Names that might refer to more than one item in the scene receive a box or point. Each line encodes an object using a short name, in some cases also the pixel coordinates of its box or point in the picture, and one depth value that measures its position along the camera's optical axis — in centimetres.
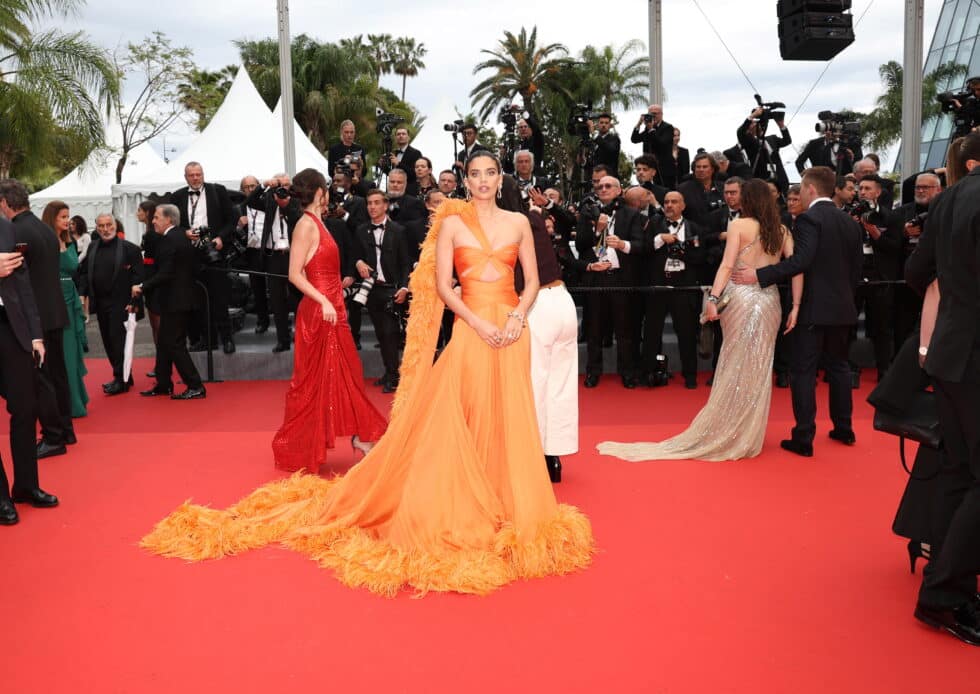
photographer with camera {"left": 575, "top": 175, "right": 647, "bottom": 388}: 919
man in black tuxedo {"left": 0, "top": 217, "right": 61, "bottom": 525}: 512
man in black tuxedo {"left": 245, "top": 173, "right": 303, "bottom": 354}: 1012
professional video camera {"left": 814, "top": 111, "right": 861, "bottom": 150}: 1110
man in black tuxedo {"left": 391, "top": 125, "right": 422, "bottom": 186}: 1165
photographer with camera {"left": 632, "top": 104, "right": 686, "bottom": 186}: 1111
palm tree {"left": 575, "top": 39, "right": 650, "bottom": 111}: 3938
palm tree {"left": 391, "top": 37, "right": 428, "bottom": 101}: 5506
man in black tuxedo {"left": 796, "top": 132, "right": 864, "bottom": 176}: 1119
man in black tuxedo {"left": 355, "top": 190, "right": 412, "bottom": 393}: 912
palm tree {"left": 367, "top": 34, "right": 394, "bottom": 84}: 5483
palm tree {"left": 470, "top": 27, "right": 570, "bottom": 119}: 3962
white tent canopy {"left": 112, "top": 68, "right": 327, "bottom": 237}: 1841
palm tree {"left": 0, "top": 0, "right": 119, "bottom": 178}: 1730
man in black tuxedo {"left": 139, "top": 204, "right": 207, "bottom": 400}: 898
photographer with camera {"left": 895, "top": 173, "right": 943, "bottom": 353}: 830
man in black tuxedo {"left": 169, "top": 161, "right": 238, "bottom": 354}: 1020
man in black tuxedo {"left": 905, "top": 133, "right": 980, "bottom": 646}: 340
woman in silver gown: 635
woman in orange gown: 431
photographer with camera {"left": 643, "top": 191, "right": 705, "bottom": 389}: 922
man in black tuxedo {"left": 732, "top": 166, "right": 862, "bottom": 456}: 632
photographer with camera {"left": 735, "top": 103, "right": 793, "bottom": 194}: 1035
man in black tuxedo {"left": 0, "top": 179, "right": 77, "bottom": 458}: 604
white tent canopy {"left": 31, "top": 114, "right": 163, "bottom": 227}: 2320
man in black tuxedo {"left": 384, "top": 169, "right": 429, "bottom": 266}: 989
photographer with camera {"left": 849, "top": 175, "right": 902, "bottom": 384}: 926
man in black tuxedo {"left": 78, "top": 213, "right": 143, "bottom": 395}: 968
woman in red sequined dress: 603
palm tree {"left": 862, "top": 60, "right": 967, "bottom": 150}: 2523
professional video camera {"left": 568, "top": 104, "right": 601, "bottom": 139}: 1100
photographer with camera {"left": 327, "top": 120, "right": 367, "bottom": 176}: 1152
